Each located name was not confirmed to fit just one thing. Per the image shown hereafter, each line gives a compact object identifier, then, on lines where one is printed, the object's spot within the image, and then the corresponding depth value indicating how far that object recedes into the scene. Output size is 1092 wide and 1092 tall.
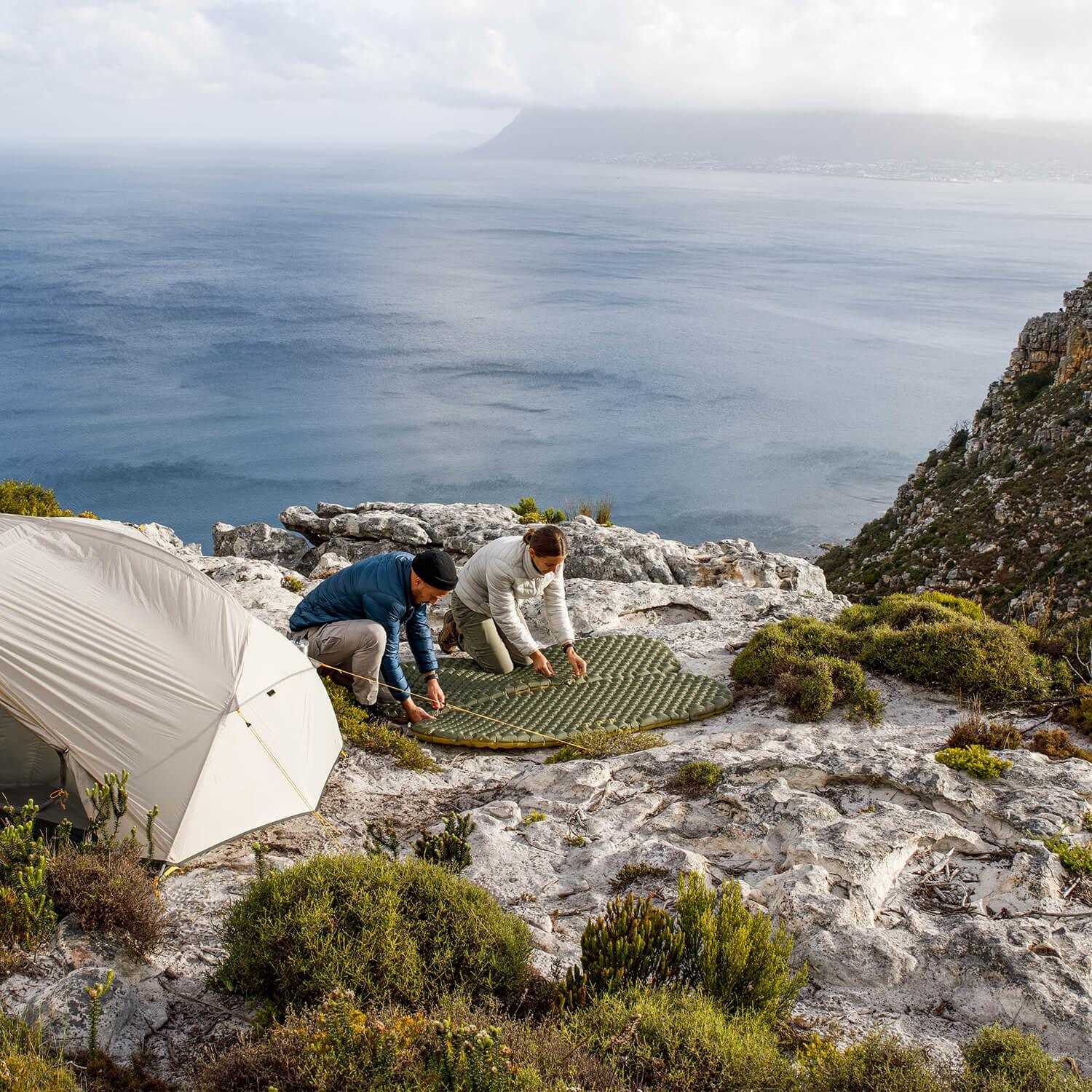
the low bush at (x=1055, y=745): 7.75
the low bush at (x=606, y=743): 8.08
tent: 6.15
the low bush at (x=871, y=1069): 3.85
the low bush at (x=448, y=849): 5.85
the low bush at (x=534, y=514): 21.18
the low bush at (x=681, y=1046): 3.85
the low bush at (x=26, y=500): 18.39
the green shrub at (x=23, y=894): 4.68
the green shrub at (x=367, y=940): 4.43
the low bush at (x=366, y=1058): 3.66
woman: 8.73
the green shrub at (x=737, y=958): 4.49
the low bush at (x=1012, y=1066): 3.91
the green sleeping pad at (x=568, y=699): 8.62
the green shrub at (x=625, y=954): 4.48
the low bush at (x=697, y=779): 7.18
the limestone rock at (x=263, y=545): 19.73
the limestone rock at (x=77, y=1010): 4.22
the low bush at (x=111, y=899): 4.89
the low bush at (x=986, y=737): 7.85
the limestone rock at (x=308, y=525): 20.52
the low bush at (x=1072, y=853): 5.66
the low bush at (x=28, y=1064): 3.65
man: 8.19
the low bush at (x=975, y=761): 6.99
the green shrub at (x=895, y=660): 9.18
